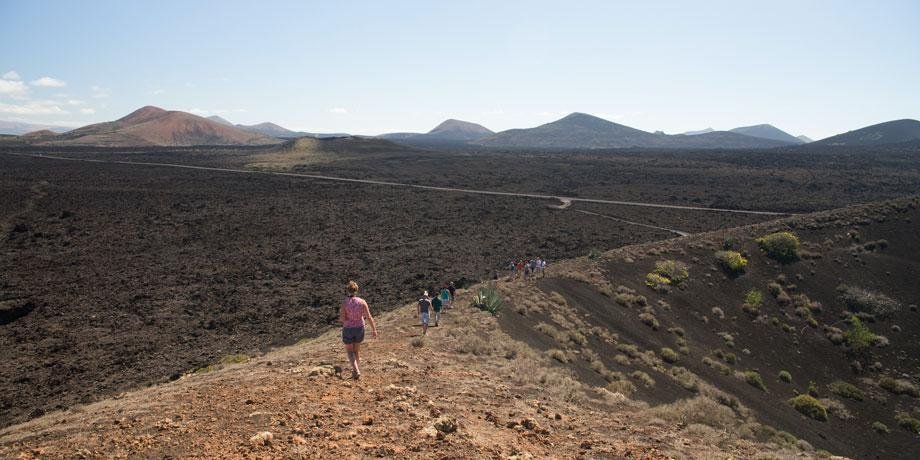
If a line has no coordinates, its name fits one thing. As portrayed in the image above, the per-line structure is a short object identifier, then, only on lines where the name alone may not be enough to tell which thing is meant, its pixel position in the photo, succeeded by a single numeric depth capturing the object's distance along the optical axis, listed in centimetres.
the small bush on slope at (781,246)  3022
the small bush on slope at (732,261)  2841
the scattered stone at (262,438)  696
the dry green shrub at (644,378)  1558
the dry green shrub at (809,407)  1720
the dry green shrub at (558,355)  1470
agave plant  1765
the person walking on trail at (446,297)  1752
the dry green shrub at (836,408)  1784
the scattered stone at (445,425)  794
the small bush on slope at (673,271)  2625
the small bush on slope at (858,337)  2308
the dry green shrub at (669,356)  1841
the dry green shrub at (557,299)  2064
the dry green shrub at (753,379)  1850
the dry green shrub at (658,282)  2495
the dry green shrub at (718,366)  1896
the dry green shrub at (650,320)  2106
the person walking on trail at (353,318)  942
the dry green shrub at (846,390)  1942
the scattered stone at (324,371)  991
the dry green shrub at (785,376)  1978
